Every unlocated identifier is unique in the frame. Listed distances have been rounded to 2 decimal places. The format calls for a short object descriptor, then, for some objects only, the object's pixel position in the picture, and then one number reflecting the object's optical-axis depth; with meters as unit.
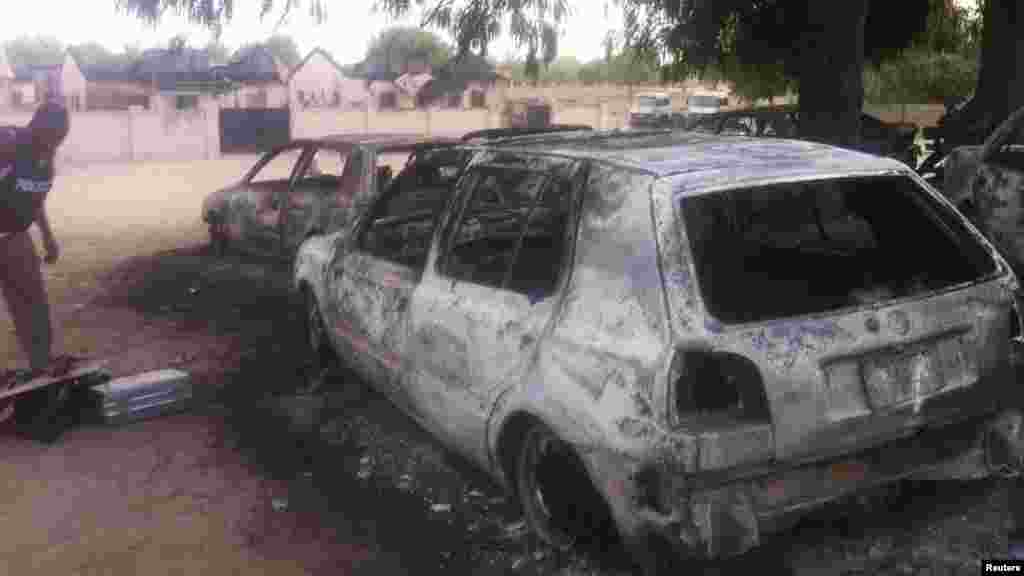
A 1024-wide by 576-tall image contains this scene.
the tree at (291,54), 114.38
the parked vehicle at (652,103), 41.50
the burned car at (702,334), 2.78
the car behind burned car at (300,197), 7.86
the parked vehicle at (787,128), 13.68
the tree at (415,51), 66.03
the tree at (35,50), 98.54
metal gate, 30.77
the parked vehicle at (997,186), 6.25
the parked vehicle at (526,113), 38.72
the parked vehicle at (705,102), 44.17
